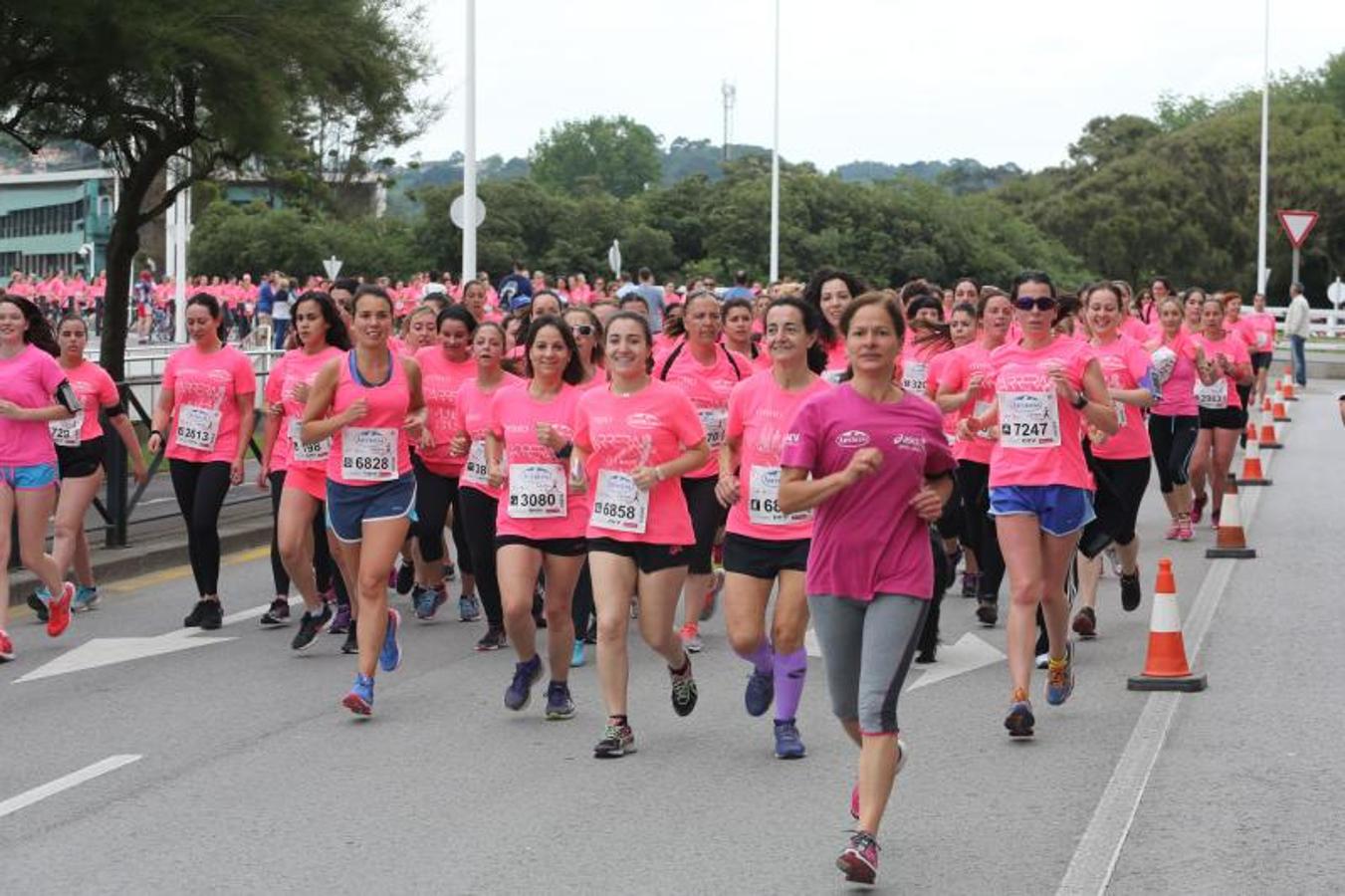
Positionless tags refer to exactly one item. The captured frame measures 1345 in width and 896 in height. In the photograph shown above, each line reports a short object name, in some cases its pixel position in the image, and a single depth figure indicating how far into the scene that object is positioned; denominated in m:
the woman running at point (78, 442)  13.00
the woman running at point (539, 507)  9.54
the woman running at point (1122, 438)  11.84
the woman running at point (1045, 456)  9.52
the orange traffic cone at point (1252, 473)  21.42
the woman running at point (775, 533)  8.82
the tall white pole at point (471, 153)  27.42
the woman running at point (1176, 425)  16.67
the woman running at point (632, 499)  8.90
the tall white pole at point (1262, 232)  52.06
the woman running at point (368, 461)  9.80
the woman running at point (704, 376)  11.56
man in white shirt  38.44
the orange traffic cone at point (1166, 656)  10.39
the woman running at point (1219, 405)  17.61
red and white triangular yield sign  40.34
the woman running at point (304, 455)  11.40
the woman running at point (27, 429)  11.79
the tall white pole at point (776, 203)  50.78
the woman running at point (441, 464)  12.75
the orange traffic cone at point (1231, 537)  15.89
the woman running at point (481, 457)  11.04
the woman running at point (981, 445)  12.23
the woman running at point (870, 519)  6.82
